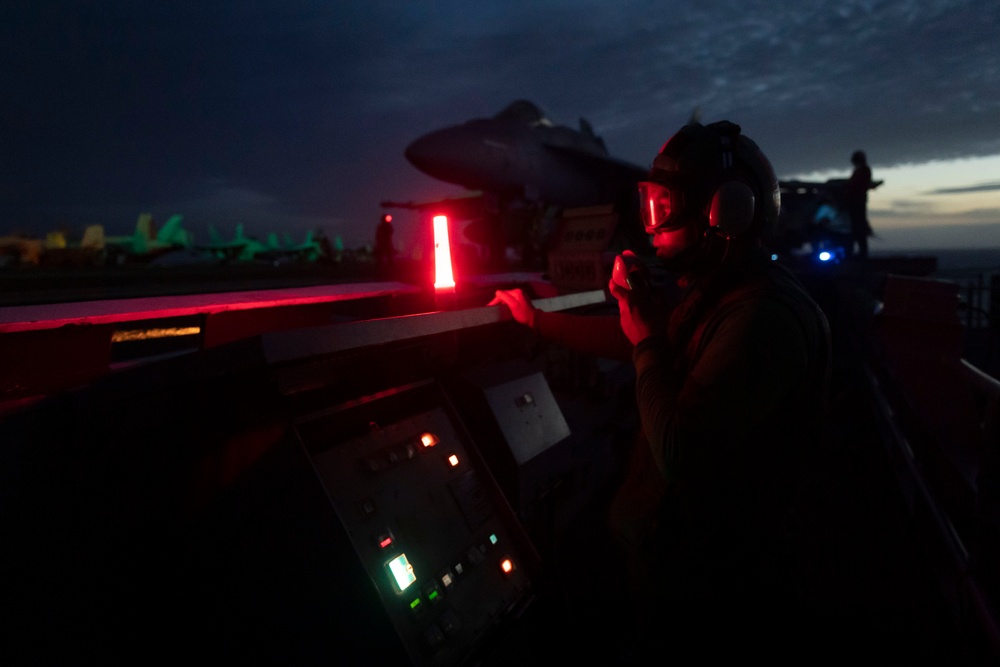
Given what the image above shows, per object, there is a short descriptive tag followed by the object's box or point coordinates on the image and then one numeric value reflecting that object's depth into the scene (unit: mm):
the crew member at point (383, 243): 12662
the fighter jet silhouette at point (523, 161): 13695
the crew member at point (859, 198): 10766
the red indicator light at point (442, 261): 2391
